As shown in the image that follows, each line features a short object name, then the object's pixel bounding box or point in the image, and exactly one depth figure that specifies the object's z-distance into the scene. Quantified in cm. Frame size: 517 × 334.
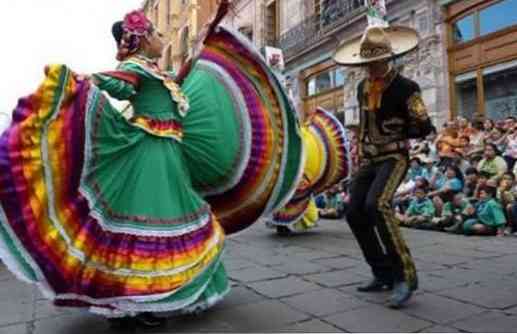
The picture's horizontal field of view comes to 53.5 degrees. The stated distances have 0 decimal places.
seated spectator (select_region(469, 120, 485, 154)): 846
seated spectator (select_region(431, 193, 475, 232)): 703
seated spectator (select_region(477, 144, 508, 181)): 751
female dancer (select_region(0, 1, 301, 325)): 244
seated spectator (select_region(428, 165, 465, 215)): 779
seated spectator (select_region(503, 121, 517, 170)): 763
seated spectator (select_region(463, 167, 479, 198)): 757
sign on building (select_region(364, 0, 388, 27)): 1115
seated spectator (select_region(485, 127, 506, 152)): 805
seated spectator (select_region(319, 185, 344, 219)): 962
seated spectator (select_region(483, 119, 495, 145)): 861
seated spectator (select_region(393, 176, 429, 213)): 851
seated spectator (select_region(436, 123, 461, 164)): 873
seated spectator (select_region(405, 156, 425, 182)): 925
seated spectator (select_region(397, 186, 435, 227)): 773
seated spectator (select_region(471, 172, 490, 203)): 722
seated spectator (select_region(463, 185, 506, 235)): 671
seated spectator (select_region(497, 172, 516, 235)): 678
